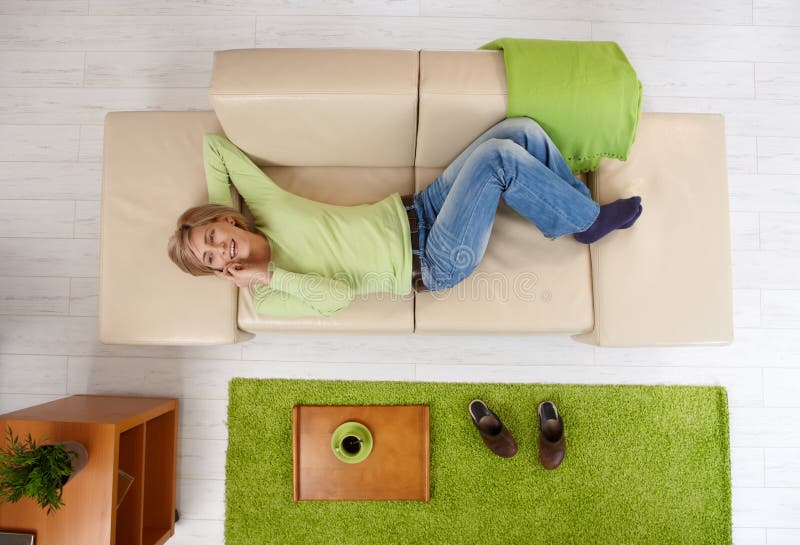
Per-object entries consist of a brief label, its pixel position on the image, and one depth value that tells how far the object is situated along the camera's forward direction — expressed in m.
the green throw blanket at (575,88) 1.49
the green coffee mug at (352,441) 1.89
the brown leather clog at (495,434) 2.01
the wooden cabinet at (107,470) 1.55
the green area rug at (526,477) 2.05
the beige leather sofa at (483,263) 1.64
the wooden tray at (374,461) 1.96
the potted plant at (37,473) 1.42
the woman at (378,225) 1.51
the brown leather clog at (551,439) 2.01
